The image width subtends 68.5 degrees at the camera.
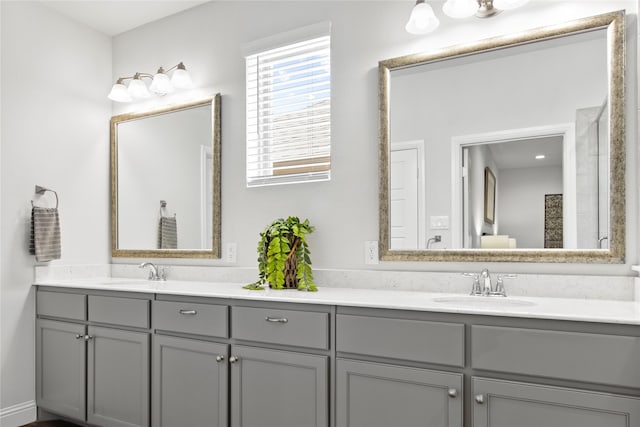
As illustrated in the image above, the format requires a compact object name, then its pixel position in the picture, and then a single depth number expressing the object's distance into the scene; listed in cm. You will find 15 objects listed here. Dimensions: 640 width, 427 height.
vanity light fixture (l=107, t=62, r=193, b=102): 294
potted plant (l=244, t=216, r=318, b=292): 243
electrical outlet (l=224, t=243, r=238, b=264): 284
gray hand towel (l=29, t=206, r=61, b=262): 285
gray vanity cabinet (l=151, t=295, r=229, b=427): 217
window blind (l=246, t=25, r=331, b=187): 260
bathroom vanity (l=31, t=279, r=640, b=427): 150
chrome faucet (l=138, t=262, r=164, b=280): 308
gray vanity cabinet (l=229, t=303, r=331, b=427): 192
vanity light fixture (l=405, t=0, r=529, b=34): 206
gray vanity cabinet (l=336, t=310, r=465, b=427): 166
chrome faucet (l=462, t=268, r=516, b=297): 206
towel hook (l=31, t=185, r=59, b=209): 293
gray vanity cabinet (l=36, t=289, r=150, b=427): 244
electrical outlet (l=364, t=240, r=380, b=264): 241
